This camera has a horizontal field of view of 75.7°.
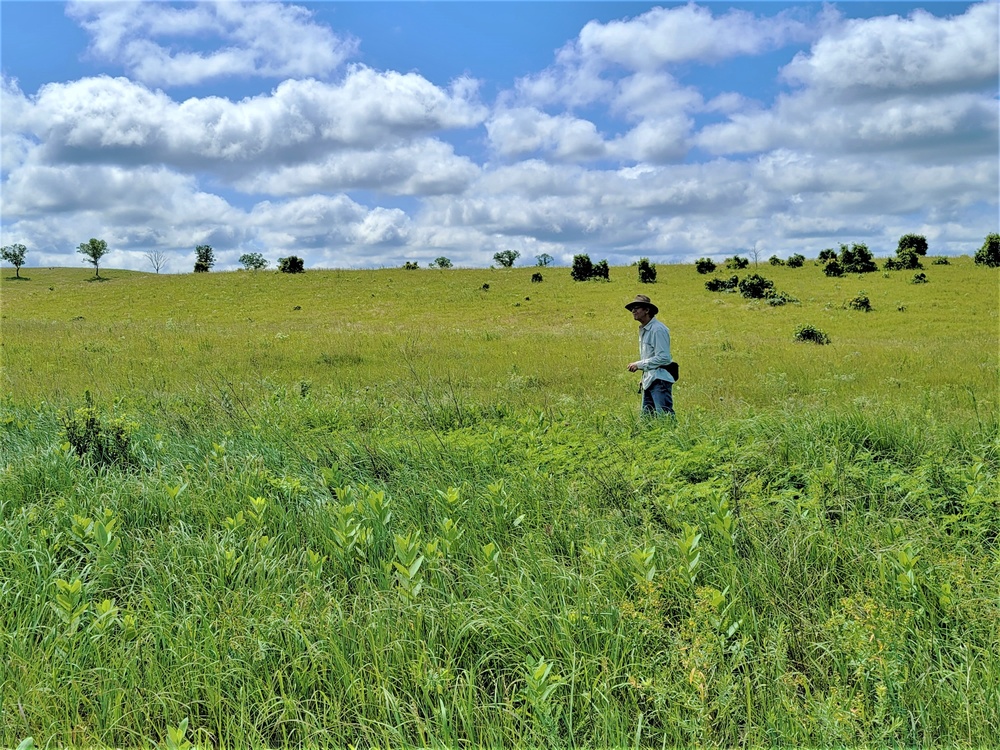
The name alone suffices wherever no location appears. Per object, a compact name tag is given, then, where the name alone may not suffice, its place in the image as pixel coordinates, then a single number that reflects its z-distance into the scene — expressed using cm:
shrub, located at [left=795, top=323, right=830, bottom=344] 2550
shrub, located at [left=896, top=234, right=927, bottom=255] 5584
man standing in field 955
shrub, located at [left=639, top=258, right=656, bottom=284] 5276
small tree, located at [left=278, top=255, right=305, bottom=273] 6725
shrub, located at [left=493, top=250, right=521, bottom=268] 11631
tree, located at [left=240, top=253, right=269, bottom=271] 10062
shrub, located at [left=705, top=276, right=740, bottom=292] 4562
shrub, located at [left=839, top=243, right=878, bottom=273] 4984
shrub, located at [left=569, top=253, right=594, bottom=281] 5591
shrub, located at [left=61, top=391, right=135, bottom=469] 690
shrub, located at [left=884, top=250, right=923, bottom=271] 4931
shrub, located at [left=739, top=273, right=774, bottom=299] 4112
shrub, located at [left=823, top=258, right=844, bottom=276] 4903
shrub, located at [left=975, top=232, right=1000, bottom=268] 4772
